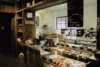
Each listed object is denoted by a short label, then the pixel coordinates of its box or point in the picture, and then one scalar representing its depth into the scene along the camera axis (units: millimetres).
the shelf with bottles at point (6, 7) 4579
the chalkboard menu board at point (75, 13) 2102
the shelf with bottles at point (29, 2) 3412
